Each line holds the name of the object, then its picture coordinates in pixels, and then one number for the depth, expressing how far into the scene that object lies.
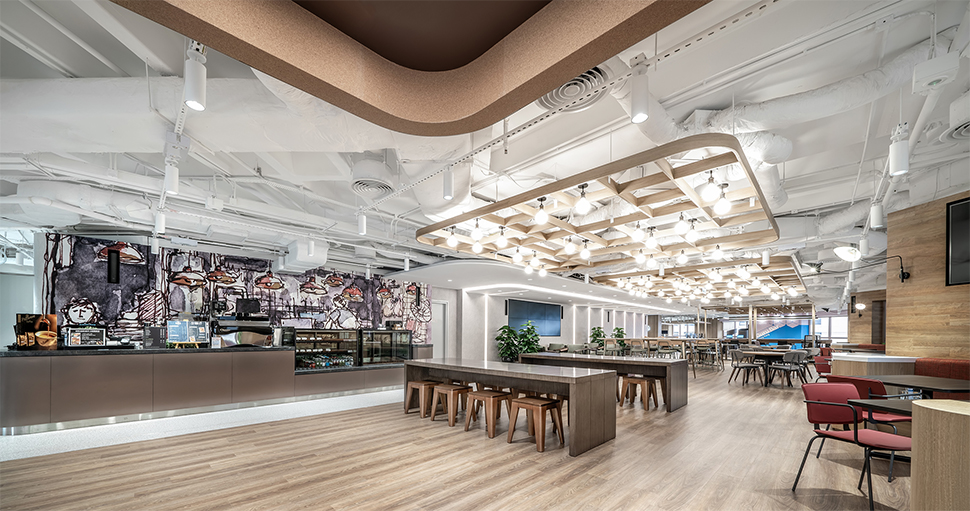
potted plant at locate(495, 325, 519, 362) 14.24
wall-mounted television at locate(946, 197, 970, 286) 4.84
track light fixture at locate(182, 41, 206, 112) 2.35
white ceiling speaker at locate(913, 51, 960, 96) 2.42
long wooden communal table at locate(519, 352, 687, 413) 7.12
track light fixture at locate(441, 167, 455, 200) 4.16
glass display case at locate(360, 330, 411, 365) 9.64
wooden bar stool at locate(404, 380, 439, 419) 6.40
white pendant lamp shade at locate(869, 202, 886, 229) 4.81
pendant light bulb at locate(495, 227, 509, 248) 5.92
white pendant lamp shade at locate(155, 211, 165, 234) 5.32
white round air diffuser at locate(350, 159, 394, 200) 4.28
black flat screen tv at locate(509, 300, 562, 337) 15.77
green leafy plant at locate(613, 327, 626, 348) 18.05
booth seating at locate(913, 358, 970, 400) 4.68
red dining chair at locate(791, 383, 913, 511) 3.33
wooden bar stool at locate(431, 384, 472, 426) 5.86
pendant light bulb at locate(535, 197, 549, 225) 4.70
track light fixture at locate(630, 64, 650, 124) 2.48
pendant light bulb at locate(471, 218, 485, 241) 5.55
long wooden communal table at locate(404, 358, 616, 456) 4.65
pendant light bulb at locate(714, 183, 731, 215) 3.99
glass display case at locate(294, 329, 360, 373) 8.83
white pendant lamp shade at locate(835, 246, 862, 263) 5.27
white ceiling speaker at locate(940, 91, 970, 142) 3.22
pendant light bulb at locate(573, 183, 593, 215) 4.26
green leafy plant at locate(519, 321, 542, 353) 14.42
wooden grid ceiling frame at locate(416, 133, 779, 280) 3.51
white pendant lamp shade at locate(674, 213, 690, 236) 4.94
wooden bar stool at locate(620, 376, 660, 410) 7.17
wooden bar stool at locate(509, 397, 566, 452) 4.74
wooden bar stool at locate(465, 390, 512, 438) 5.39
